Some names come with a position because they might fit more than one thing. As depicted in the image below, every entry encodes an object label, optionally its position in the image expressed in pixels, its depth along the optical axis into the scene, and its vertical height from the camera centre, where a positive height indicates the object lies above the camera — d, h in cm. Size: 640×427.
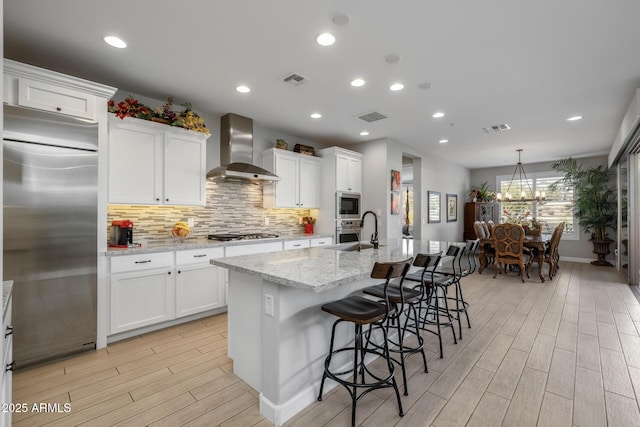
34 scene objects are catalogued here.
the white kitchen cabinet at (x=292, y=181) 483 +55
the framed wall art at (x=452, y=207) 813 +16
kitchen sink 333 -36
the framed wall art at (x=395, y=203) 568 +20
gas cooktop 394 -31
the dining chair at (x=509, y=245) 557 -59
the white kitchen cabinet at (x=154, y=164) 321 +57
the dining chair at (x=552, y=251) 580 -75
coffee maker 325 -21
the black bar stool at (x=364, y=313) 189 -63
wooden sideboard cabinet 875 +0
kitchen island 191 -74
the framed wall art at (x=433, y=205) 711 +18
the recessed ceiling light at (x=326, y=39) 249 +144
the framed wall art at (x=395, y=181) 567 +61
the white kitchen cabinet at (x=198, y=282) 343 -80
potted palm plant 700 +25
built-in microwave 535 +15
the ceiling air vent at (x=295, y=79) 319 +142
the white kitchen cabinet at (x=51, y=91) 248 +107
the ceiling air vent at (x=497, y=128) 498 +141
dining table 565 -61
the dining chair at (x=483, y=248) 631 -72
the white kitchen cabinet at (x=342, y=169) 532 +80
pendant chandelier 849 +93
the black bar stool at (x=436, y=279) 260 -65
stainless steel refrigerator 243 -14
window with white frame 806 +25
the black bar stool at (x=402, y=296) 220 -64
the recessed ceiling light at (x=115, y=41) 251 +143
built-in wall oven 538 -30
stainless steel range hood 418 +92
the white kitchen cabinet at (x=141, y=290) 299 -78
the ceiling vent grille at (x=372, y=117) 437 +141
